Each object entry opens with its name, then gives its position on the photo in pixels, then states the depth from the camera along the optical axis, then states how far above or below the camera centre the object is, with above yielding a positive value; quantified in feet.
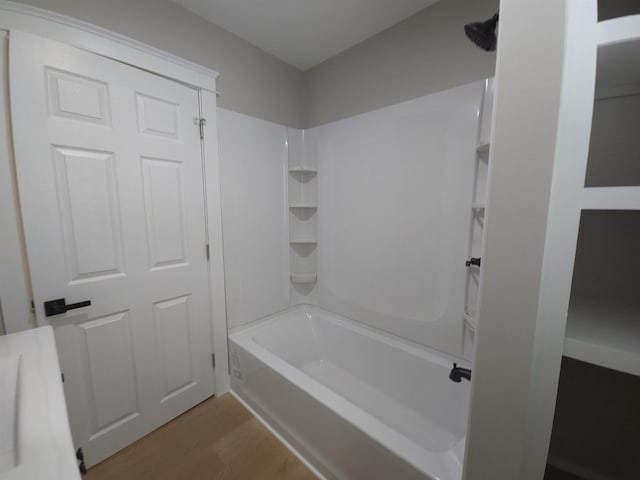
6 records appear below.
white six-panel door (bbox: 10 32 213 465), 3.67 -0.30
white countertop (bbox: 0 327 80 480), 1.38 -1.45
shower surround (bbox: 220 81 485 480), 4.25 -1.78
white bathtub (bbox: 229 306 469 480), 3.36 -3.48
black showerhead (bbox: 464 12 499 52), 2.67 +2.05
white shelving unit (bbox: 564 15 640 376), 2.27 -0.18
